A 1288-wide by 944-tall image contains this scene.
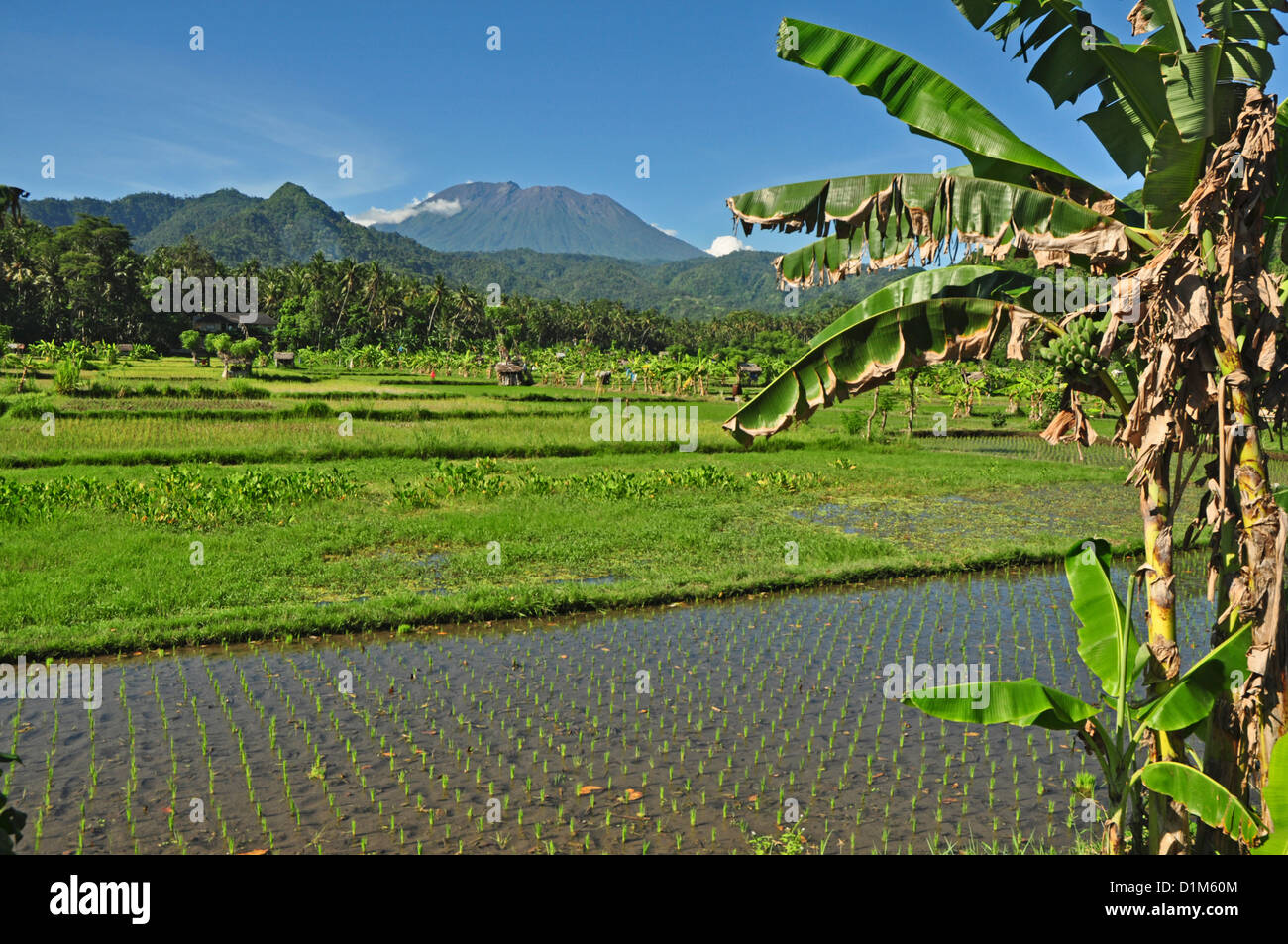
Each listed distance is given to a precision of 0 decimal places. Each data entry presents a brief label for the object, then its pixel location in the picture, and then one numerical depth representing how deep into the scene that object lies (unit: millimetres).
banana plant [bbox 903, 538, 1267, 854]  3582
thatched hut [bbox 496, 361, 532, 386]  54125
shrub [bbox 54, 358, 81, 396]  31328
